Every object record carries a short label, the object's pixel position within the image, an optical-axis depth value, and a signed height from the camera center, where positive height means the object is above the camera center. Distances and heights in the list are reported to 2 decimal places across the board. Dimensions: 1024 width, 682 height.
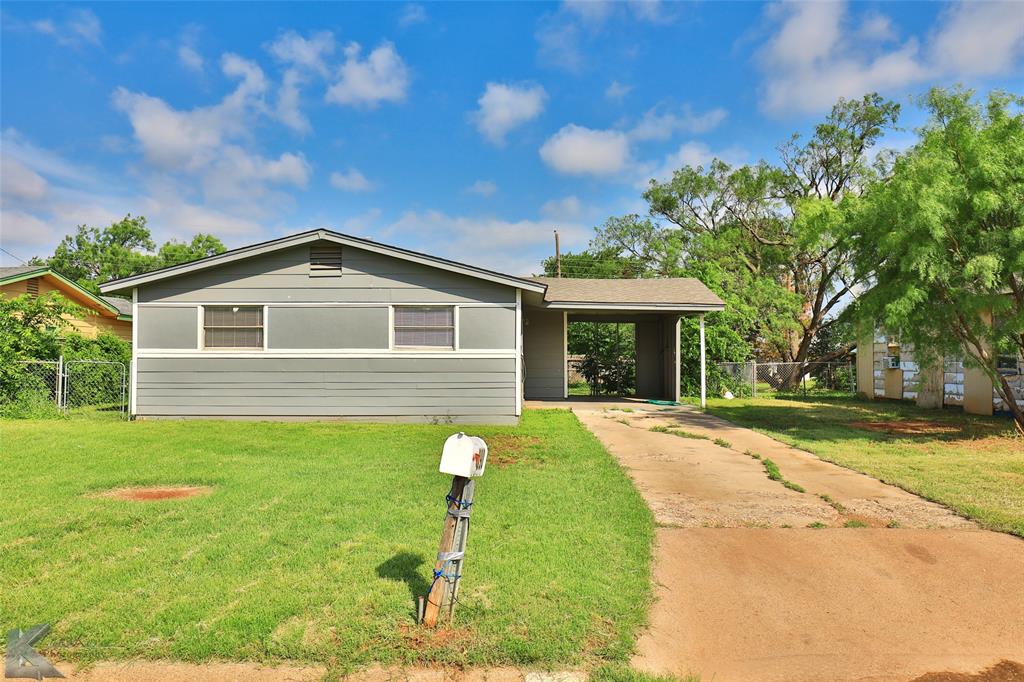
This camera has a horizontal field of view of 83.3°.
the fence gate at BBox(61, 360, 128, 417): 12.88 -0.49
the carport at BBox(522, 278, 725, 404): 14.23 +1.29
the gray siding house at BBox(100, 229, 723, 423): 11.37 +0.42
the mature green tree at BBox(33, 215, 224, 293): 44.22 +8.86
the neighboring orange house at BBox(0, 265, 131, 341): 16.28 +2.20
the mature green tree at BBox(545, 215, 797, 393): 18.92 +3.29
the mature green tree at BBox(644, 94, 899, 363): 25.66 +8.09
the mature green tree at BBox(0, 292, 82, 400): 12.64 +0.79
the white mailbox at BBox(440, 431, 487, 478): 2.84 -0.46
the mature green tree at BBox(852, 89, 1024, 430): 8.91 +2.11
